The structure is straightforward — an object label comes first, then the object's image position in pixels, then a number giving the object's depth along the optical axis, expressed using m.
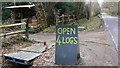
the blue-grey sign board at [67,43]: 3.56
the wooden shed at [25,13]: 12.50
